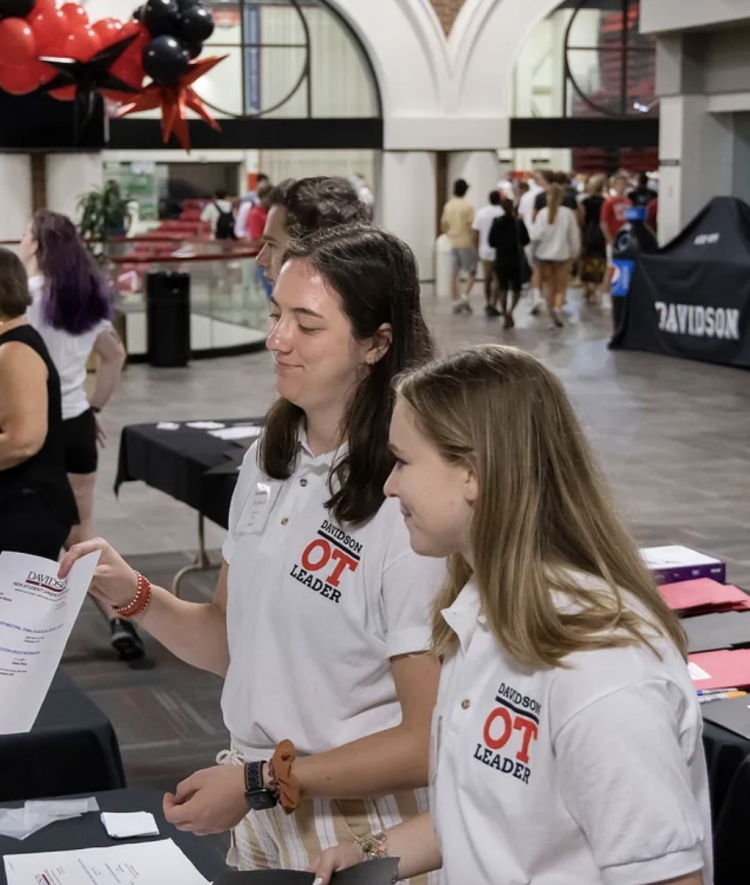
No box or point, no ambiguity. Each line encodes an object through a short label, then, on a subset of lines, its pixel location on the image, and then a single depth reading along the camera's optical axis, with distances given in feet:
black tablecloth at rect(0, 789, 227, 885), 7.36
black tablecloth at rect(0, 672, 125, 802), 9.50
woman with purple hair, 18.65
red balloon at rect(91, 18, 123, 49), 37.22
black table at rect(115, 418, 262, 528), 18.93
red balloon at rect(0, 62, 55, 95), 36.50
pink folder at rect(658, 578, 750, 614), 11.59
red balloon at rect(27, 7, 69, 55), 36.42
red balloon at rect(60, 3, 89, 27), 37.32
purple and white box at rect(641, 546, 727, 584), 12.07
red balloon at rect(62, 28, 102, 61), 37.06
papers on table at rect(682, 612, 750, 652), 10.80
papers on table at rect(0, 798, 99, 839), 7.67
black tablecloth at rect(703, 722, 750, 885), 9.20
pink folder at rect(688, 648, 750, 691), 10.12
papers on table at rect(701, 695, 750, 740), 9.43
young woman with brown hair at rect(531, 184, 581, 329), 54.19
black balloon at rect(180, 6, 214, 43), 36.32
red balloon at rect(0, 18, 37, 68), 35.37
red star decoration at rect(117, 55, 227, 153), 36.50
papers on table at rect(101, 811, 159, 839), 7.57
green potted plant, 46.55
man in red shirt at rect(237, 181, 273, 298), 65.17
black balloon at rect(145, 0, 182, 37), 36.35
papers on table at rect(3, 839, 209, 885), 7.00
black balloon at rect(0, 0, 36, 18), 35.06
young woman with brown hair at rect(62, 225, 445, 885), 6.56
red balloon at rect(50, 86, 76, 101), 39.14
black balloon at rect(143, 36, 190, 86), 35.50
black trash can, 46.09
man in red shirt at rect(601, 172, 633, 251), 63.52
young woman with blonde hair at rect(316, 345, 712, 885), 4.80
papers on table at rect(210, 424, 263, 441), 20.74
